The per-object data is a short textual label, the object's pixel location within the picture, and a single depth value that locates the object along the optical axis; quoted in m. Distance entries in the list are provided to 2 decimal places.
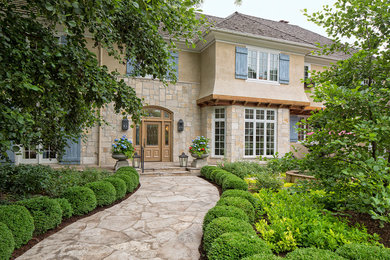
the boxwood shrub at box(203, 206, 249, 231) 3.04
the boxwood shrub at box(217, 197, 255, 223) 3.40
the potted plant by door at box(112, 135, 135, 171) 8.20
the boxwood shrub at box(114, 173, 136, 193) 5.62
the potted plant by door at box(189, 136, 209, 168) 8.91
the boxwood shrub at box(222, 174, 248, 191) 5.09
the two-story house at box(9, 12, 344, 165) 9.84
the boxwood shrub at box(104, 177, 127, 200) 5.08
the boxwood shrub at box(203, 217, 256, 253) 2.59
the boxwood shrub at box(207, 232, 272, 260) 2.15
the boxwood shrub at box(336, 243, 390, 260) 1.97
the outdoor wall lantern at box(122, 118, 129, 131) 9.79
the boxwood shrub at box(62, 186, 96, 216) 4.06
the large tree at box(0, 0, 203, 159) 2.43
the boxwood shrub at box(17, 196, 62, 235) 3.27
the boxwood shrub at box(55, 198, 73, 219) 3.75
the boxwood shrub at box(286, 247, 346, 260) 1.98
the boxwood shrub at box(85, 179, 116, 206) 4.58
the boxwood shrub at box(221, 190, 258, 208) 3.92
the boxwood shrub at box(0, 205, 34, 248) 2.81
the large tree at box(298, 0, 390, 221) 2.54
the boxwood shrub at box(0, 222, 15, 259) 2.46
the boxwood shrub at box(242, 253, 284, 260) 1.97
